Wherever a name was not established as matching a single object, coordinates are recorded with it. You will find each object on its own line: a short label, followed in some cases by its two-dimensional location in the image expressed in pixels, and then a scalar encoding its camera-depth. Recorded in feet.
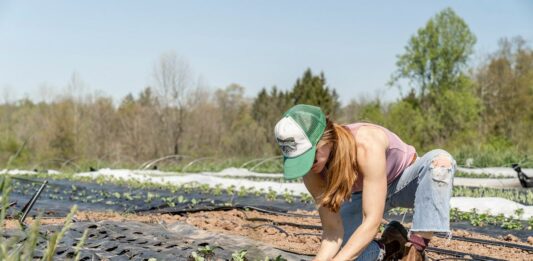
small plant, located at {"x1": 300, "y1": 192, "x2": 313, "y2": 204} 27.55
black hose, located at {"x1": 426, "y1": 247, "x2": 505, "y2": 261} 13.11
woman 8.19
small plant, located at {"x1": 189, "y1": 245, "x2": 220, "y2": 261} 11.04
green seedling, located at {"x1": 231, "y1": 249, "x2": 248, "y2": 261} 10.46
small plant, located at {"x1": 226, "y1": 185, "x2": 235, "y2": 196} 31.25
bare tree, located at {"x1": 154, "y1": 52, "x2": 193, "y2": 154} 69.92
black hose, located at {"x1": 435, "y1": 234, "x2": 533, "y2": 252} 14.61
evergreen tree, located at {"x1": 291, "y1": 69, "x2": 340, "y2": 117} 84.79
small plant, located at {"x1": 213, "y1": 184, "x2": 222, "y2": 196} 31.45
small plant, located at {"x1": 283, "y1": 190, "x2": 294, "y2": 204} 27.91
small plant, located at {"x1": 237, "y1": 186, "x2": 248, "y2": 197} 30.70
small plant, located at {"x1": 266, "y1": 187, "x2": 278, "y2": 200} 29.35
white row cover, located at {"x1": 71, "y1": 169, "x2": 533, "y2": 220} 23.37
